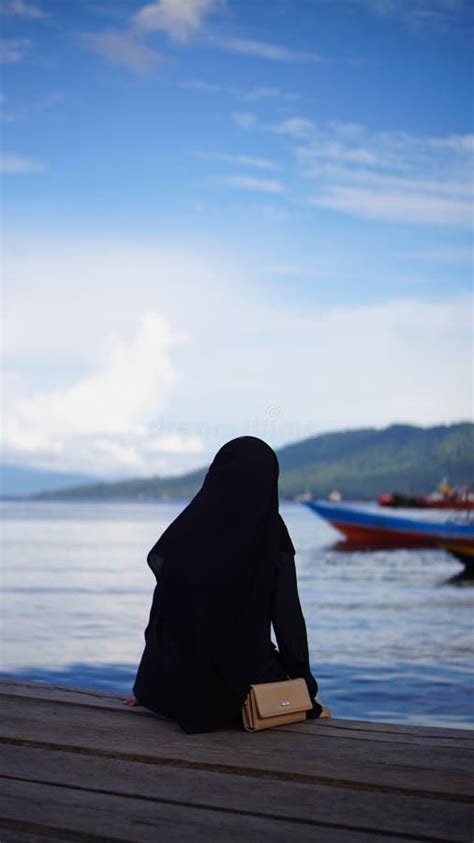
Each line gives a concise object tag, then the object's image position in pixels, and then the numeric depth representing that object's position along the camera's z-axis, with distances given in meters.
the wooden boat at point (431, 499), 65.81
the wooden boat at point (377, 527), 38.75
